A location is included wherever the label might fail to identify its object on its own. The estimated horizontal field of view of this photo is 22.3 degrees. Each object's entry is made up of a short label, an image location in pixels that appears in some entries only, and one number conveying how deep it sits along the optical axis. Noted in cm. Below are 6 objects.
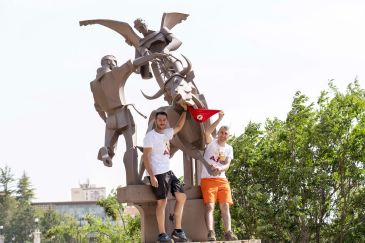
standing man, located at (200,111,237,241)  1220
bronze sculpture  1202
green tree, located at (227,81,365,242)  2525
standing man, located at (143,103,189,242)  1149
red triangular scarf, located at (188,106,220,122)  1224
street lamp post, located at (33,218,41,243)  7151
